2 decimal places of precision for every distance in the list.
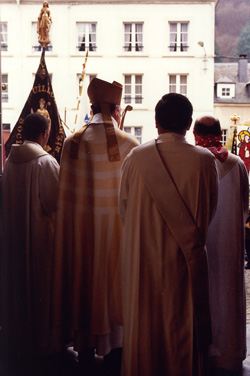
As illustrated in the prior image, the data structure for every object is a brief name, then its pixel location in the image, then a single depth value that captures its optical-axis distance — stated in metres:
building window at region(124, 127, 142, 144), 14.76
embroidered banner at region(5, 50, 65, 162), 5.52
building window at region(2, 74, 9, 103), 17.55
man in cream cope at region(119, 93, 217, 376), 2.30
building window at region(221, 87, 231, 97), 14.92
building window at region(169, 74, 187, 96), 16.39
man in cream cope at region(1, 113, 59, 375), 2.97
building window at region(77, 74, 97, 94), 17.16
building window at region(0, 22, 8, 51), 18.69
